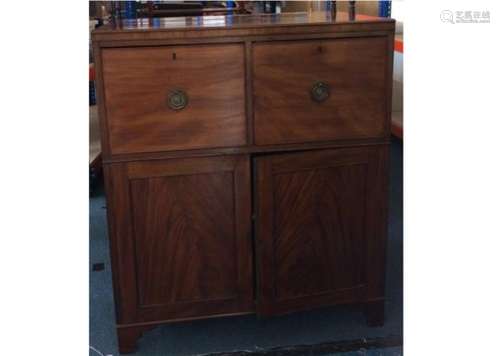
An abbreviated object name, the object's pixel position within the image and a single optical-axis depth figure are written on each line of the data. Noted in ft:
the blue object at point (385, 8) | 6.63
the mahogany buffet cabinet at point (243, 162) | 3.39
